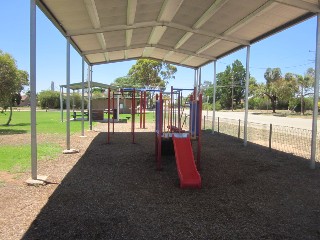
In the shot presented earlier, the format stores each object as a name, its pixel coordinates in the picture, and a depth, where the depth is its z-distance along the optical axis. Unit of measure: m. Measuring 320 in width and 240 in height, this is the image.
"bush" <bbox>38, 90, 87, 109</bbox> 49.95
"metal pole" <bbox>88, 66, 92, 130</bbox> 13.37
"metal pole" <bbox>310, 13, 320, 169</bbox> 5.89
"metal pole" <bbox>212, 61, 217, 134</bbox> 12.13
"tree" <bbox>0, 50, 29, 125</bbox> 12.29
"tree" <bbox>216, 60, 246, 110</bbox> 59.75
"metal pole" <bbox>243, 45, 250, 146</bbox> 9.04
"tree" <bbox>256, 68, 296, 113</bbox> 38.18
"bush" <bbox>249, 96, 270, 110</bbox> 50.83
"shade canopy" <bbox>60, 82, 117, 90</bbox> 18.95
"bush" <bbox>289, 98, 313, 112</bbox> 38.29
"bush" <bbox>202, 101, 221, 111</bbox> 53.35
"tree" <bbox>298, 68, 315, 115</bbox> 36.18
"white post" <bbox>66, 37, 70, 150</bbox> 7.27
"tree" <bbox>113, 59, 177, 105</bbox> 41.89
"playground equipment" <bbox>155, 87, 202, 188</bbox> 4.81
